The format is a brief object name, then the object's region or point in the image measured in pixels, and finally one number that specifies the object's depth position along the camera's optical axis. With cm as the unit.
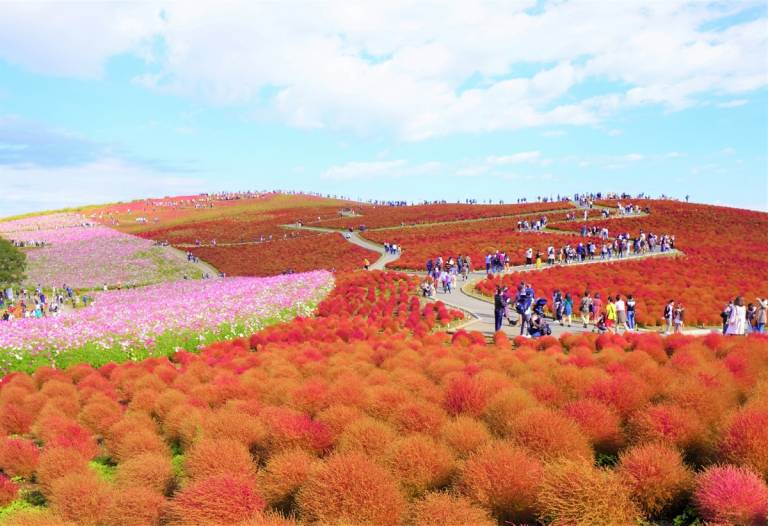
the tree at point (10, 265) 4809
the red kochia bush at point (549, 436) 633
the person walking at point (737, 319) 1767
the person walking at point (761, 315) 1881
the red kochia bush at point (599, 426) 686
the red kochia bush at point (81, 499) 695
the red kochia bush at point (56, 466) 817
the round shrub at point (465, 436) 665
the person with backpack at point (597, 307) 2067
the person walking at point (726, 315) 1852
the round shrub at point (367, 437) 677
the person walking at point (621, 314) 2024
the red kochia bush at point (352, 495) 555
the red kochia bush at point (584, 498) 517
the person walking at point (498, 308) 1912
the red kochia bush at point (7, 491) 808
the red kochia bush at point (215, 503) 589
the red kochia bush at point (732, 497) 485
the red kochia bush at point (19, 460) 892
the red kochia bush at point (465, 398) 797
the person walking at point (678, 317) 2005
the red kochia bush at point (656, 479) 559
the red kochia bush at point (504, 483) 560
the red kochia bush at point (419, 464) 612
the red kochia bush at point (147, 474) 743
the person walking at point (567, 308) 2186
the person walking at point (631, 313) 2048
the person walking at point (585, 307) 2117
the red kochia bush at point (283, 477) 645
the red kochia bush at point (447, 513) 523
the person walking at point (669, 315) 2005
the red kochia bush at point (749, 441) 555
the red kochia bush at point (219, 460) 699
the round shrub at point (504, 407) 718
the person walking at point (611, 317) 1927
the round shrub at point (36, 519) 666
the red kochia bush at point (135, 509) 648
